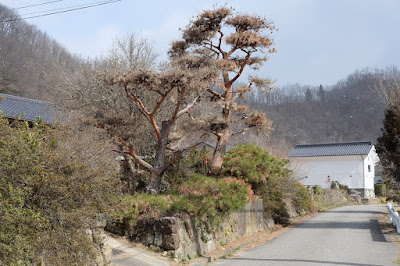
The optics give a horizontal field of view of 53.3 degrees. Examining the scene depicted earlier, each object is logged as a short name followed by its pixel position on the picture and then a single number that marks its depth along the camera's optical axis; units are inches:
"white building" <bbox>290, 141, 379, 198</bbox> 1601.9
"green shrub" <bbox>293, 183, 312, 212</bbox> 759.6
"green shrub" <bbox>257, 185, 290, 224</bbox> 629.9
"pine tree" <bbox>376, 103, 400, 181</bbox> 586.9
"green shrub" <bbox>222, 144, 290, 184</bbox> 524.2
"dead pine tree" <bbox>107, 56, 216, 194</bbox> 410.3
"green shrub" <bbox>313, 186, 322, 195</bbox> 1048.8
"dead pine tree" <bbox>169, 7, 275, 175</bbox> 537.3
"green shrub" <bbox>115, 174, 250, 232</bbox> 382.9
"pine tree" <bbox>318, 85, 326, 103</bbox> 2874.8
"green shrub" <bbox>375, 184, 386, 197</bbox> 1759.4
